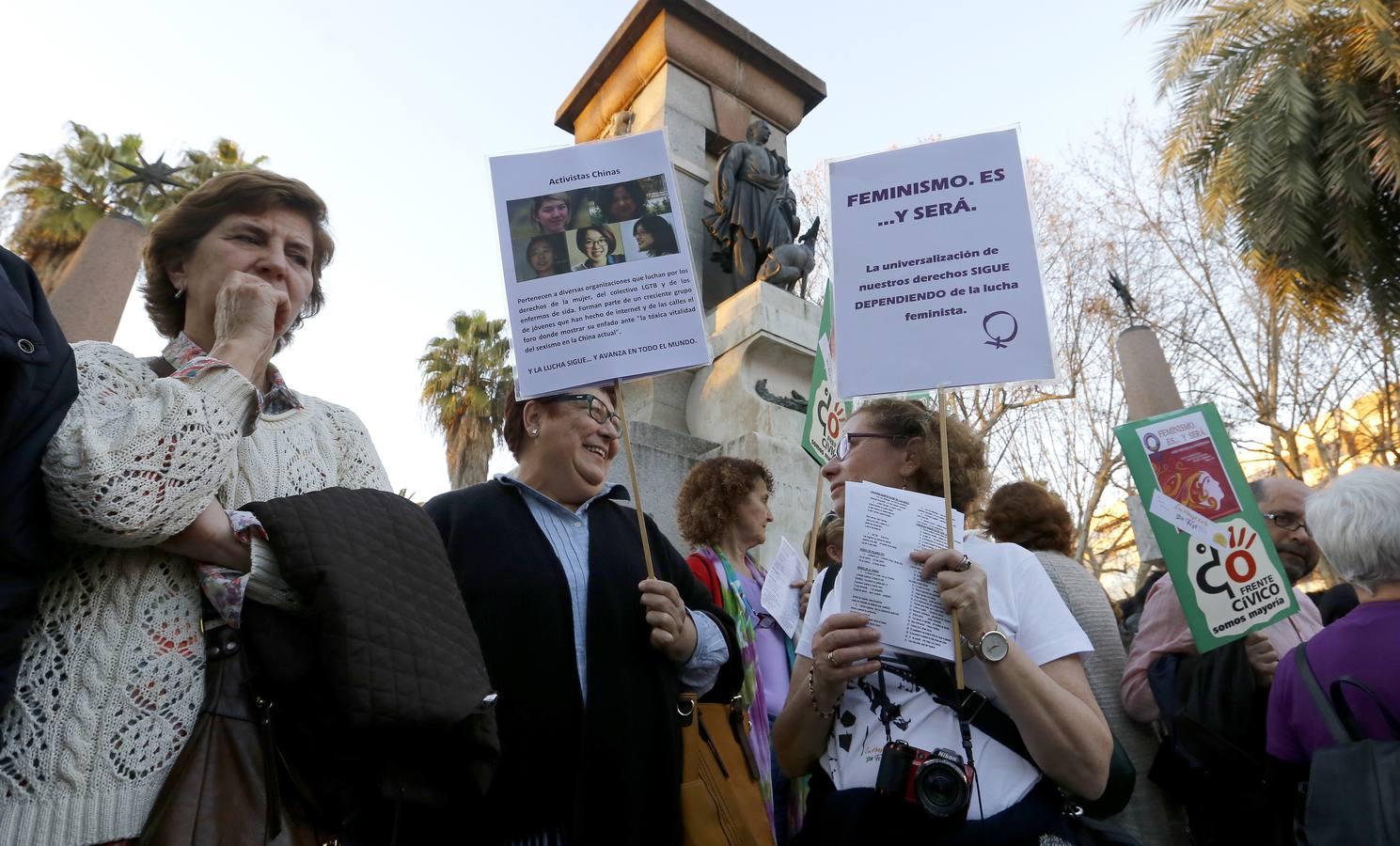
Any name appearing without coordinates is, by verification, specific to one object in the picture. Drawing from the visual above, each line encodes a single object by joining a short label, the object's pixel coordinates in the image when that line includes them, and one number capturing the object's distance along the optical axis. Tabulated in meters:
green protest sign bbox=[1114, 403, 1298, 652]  2.89
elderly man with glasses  2.83
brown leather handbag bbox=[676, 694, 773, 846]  2.16
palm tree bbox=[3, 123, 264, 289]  13.00
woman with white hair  2.11
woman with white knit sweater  1.27
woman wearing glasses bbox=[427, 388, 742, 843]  2.07
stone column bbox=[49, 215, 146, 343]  6.61
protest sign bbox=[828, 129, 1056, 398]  2.25
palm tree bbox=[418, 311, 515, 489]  20.44
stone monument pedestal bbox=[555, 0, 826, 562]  5.53
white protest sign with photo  2.53
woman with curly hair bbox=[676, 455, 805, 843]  2.74
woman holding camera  1.79
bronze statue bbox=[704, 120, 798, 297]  7.11
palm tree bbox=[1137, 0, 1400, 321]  12.54
